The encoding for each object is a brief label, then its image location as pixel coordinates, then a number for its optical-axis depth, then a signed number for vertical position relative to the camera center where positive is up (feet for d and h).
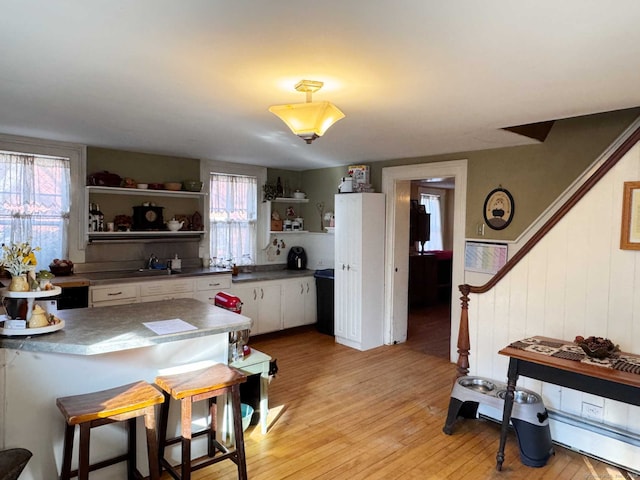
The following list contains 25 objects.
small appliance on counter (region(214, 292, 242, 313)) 10.48 -1.78
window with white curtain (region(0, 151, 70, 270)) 13.57 +0.79
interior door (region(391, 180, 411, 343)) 17.22 -1.13
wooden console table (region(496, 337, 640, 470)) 7.47 -2.60
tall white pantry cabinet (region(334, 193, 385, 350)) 16.53 -1.41
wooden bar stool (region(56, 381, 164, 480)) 6.41 -2.80
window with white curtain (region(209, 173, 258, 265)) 18.47 +0.52
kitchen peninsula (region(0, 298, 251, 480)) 6.97 -2.45
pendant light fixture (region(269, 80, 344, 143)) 7.97 +2.19
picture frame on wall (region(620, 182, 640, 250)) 8.76 +0.40
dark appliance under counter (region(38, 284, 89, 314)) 13.01 -2.14
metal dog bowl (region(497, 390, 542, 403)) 9.78 -3.70
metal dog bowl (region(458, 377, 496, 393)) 10.52 -3.69
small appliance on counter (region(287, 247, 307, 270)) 20.48 -1.34
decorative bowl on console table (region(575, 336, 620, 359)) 8.22 -2.14
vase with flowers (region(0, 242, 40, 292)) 7.09 -0.62
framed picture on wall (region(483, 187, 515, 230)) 13.89 +0.82
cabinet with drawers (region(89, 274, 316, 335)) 14.15 -2.39
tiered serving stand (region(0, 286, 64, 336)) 7.04 -1.45
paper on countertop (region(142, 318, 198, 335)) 8.01 -1.87
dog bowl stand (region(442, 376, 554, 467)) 9.02 -3.89
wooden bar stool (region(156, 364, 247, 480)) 7.44 -2.91
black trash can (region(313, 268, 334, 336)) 18.39 -2.95
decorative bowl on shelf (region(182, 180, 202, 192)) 17.06 +1.72
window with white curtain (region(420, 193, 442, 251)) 29.91 +0.99
